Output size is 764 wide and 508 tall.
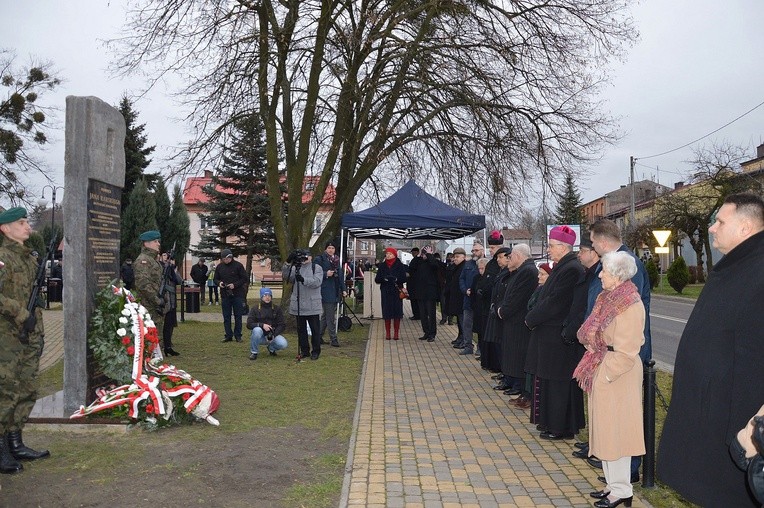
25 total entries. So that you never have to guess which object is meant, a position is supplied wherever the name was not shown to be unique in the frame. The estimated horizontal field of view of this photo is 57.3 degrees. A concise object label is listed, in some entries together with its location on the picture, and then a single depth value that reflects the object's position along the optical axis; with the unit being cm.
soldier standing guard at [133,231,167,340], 1079
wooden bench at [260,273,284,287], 3364
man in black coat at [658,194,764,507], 301
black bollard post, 534
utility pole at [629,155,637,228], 4706
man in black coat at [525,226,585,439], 657
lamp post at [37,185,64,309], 2408
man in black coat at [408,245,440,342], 1466
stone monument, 705
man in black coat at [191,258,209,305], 2644
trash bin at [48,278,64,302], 2462
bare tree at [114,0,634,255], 1447
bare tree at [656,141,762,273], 3666
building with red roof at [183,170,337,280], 1677
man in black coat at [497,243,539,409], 815
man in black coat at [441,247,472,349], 1390
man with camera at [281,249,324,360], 1185
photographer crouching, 1207
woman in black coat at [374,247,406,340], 1487
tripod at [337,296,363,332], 1697
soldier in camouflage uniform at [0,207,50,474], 545
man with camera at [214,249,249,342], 1466
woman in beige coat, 483
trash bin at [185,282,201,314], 2142
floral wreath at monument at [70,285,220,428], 700
